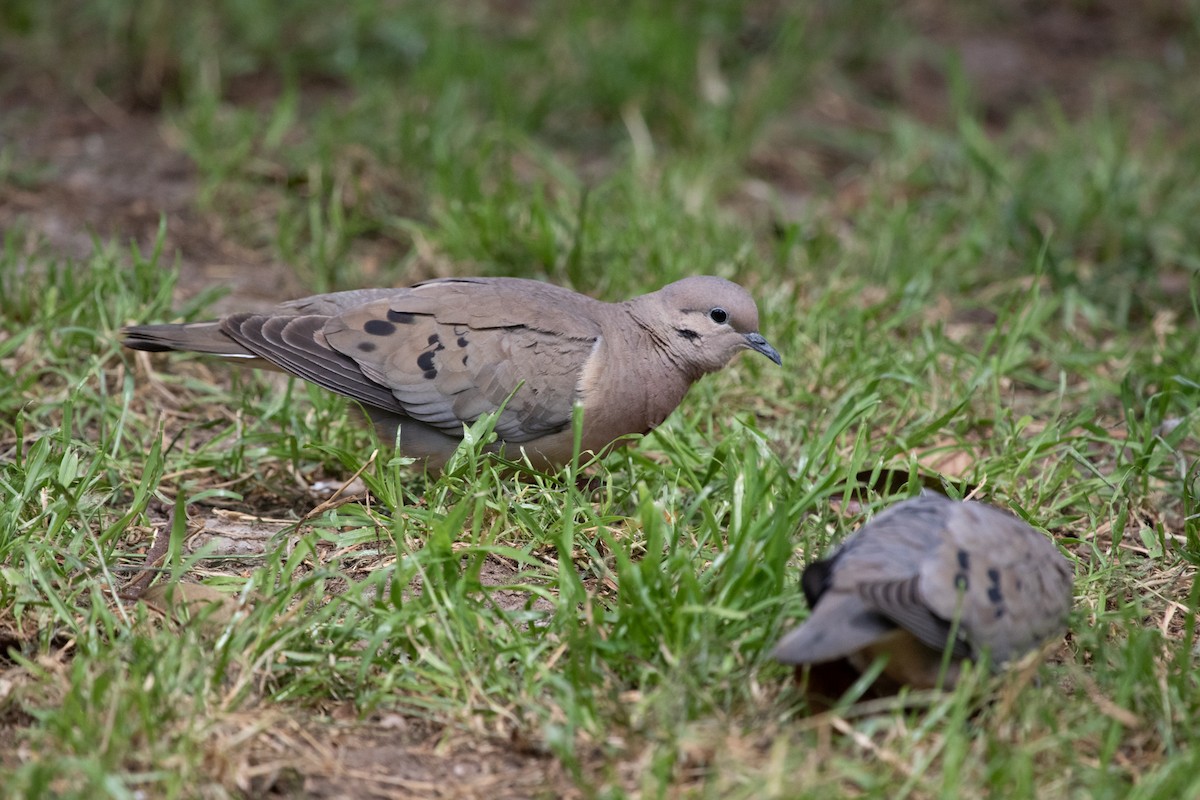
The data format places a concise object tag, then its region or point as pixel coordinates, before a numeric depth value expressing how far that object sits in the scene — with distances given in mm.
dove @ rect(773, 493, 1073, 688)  5180
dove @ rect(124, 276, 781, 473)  7621
